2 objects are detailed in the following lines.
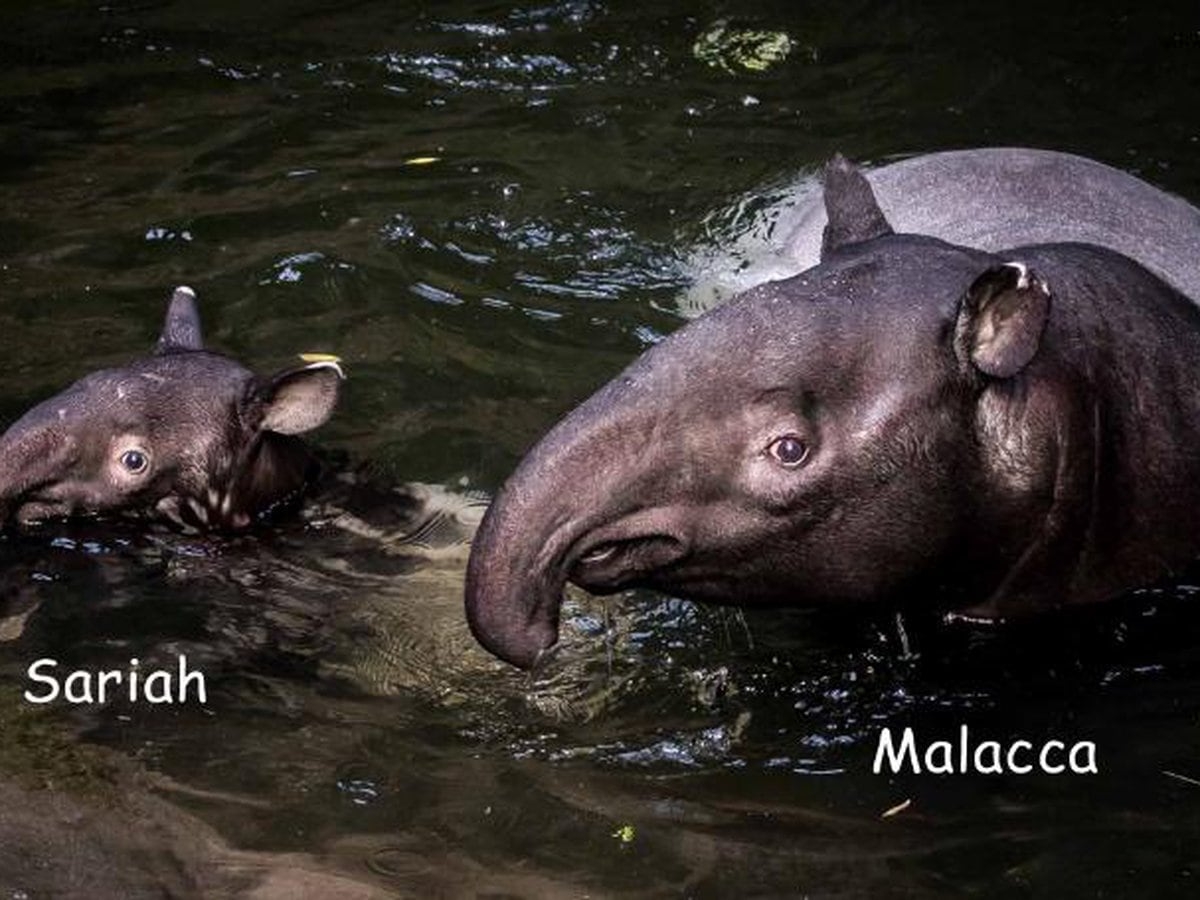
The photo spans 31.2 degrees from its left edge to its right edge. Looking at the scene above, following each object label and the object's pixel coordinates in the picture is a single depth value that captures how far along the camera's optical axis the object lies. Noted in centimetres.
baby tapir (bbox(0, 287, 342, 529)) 764
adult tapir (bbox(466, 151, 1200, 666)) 551
